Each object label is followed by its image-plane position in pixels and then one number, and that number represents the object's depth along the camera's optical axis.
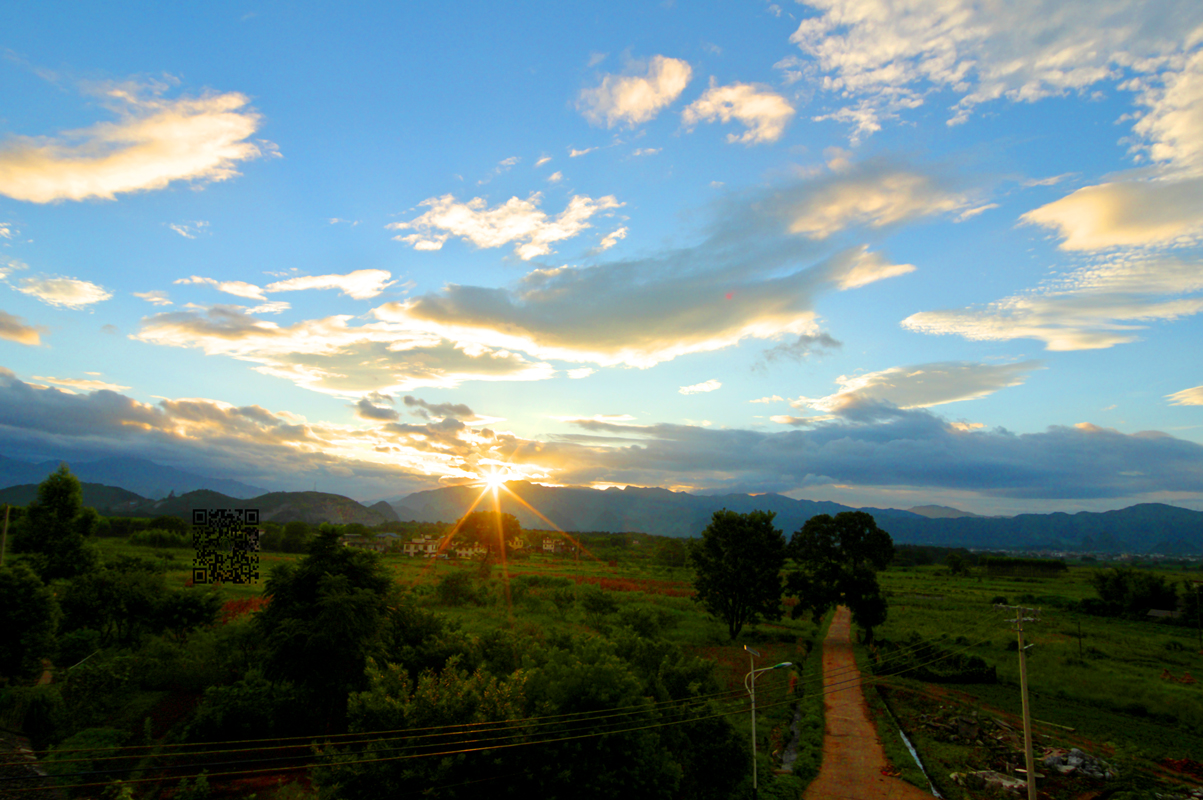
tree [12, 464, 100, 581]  43.75
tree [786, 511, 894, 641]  48.44
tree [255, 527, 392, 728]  26.73
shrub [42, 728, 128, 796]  21.28
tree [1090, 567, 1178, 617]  72.50
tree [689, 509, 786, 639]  50.28
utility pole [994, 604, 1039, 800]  20.61
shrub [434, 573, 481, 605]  59.06
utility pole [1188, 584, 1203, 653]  65.06
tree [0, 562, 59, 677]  27.50
